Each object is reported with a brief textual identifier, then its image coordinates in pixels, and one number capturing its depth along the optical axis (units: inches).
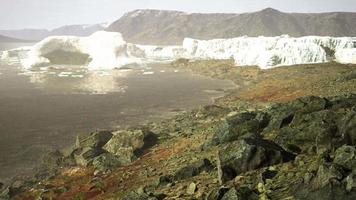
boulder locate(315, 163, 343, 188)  343.9
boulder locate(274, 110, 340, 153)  464.8
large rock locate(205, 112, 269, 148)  617.6
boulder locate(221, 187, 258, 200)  370.6
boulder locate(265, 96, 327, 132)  605.6
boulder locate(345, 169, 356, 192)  329.4
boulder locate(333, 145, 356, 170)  367.2
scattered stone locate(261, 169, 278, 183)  421.9
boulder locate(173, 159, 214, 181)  511.2
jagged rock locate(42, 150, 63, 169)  796.0
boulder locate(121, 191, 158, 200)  453.3
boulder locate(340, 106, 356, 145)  444.5
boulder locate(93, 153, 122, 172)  727.7
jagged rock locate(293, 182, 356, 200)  329.1
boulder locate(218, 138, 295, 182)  450.9
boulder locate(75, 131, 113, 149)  828.0
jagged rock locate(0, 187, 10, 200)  646.4
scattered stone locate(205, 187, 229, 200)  392.1
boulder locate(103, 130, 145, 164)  775.1
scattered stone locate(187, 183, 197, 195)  455.3
